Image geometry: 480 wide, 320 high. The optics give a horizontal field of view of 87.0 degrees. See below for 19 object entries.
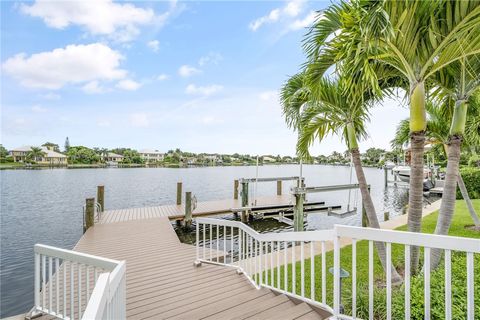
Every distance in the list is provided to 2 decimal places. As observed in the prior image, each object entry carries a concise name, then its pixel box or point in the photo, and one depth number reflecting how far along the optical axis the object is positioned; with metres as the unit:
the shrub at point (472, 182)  14.40
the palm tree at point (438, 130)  5.87
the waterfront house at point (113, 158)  72.38
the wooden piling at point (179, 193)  12.11
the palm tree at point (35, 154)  55.46
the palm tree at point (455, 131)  3.30
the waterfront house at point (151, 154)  82.20
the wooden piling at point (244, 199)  11.52
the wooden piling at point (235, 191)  13.70
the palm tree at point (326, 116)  4.12
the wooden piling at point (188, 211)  10.23
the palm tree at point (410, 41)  2.43
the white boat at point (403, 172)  23.88
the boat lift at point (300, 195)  8.23
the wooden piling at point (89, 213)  8.16
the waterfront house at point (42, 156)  57.06
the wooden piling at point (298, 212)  8.35
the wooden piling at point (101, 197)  10.72
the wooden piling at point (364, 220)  9.16
